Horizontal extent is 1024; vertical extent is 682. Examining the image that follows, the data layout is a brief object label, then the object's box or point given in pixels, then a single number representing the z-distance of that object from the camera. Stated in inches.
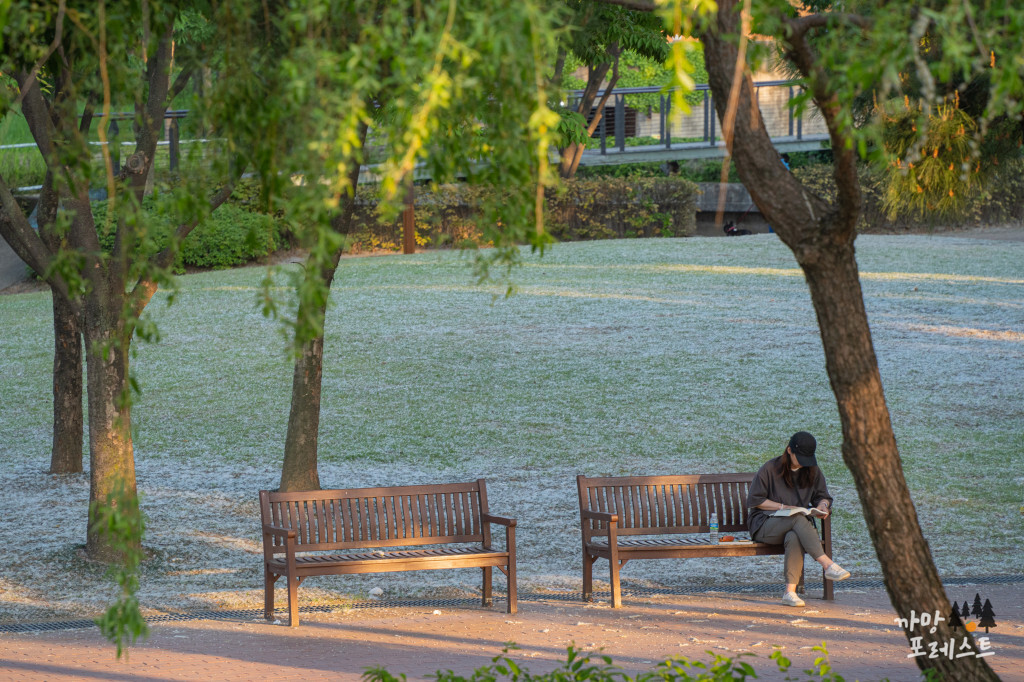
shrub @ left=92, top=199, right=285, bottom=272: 1851.6
